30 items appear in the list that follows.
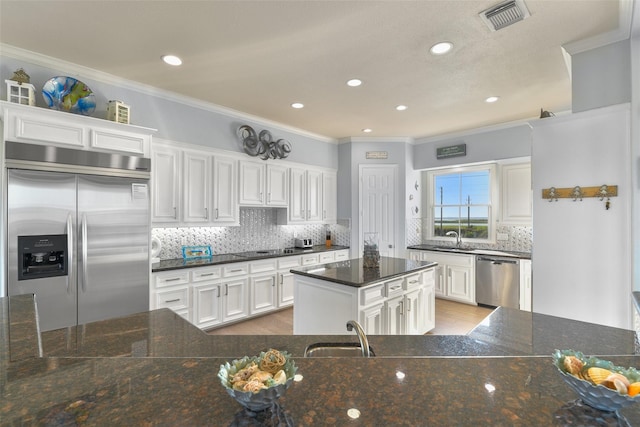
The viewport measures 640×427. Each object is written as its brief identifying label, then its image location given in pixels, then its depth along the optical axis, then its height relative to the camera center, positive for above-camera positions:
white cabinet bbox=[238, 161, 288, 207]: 4.27 +0.45
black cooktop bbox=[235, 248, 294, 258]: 4.24 -0.59
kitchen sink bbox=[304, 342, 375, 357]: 1.24 -0.56
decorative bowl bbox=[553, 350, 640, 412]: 0.58 -0.36
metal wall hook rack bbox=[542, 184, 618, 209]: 2.17 +0.16
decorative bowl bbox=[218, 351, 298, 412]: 0.57 -0.35
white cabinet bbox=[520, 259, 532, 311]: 4.31 -0.97
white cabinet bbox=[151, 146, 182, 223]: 3.40 +0.35
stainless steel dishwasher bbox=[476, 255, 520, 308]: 4.37 -1.01
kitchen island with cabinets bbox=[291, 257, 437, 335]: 2.54 -0.77
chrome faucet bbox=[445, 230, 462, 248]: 5.53 -0.41
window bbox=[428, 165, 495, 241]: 5.28 +0.24
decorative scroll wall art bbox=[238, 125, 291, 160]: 4.27 +1.05
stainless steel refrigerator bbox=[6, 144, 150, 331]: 2.31 -0.19
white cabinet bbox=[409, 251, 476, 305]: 4.79 -1.03
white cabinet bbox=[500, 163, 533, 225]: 4.74 +0.34
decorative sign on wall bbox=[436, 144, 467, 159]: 5.11 +1.11
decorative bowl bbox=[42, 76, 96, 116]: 2.57 +1.06
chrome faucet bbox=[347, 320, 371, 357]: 1.10 -0.48
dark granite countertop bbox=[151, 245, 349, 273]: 3.34 -0.58
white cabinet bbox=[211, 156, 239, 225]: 3.94 +0.32
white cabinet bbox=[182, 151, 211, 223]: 3.66 +0.35
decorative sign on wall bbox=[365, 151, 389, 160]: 5.56 +1.11
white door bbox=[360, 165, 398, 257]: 5.47 +0.22
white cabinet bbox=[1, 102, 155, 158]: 2.34 +0.73
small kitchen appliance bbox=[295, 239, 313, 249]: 5.13 -0.51
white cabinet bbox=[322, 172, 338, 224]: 5.49 +0.32
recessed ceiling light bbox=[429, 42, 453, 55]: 2.48 +1.42
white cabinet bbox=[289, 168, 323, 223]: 4.96 +0.32
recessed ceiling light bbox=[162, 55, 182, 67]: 2.71 +1.44
